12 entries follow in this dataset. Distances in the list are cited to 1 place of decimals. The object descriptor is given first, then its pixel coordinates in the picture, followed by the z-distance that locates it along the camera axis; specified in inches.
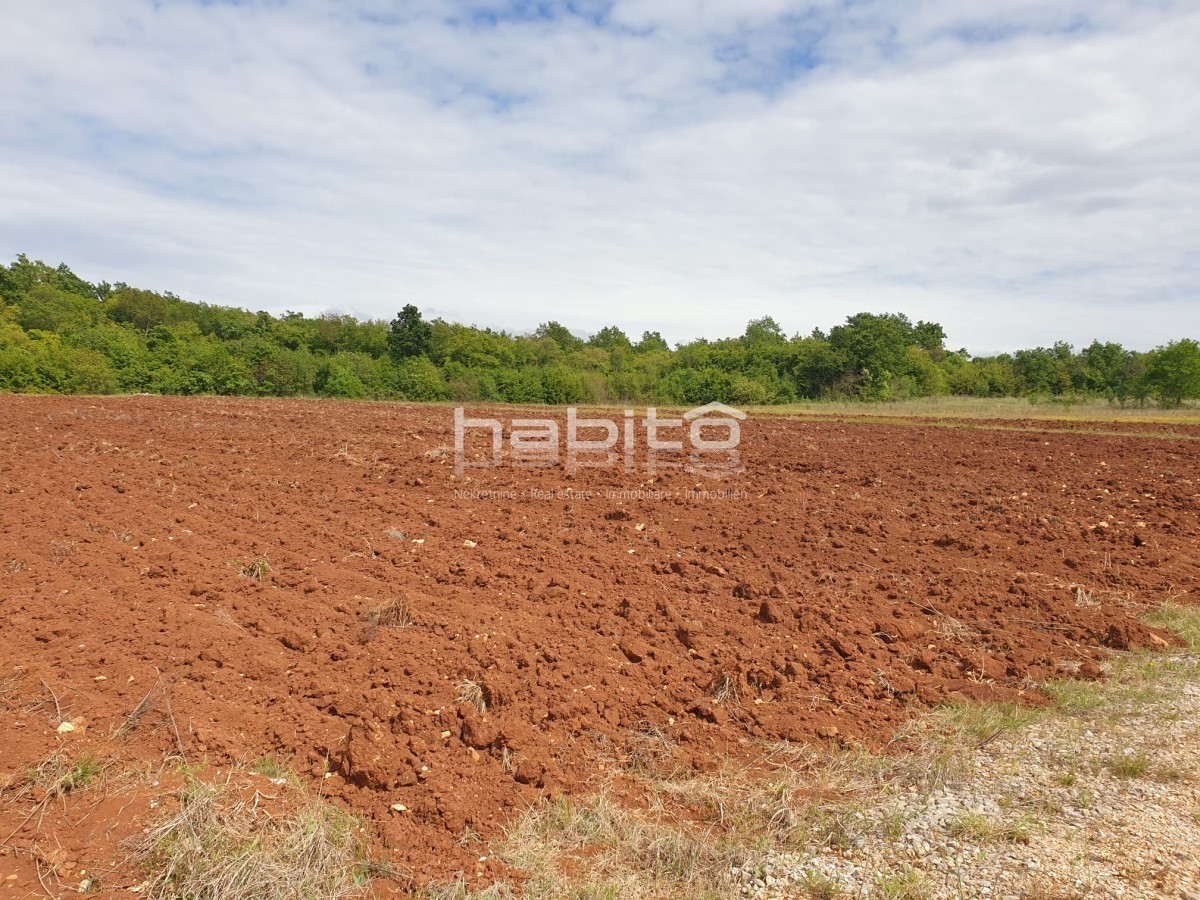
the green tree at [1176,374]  1622.8
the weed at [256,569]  235.7
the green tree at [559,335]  3415.4
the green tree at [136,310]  2438.5
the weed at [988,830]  128.6
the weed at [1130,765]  149.6
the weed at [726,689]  182.3
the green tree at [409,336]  2600.9
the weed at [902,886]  117.3
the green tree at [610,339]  3383.4
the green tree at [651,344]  3352.9
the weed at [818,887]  118.9
